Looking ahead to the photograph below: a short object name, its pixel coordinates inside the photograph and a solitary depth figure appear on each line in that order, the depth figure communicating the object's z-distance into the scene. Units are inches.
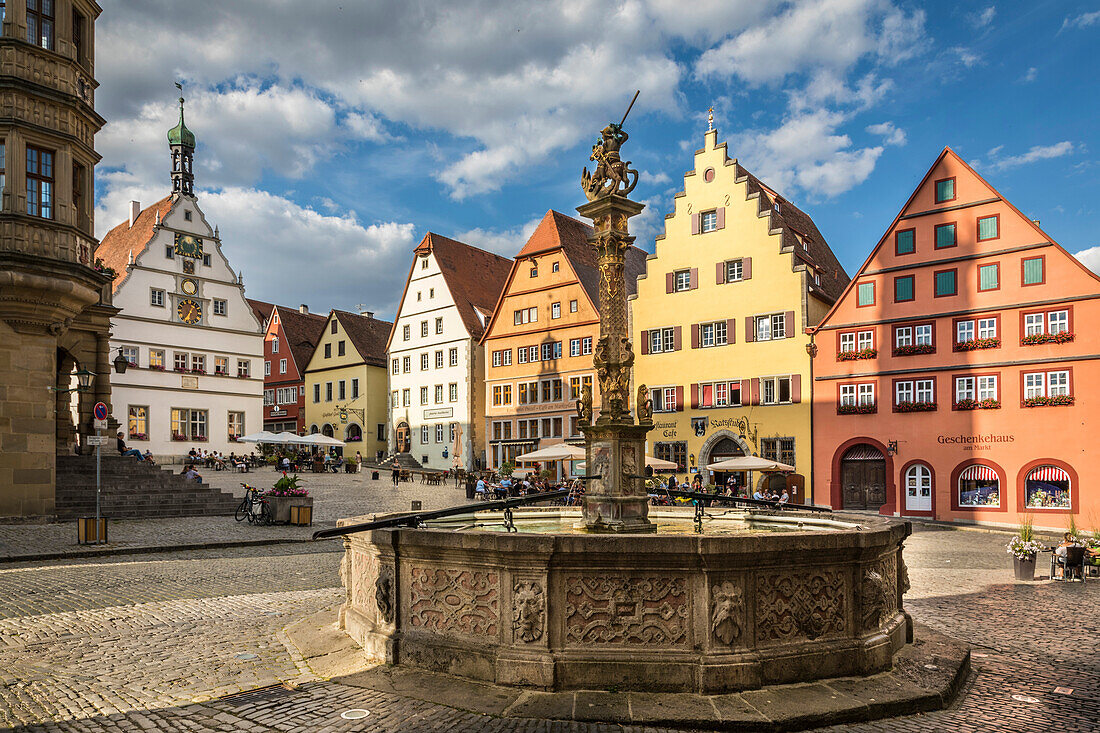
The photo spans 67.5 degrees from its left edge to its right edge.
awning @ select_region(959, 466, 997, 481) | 1175.6
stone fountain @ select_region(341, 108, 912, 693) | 239.0
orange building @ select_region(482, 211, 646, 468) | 1763.0
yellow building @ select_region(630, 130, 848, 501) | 1391.5
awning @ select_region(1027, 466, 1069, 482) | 1107.9
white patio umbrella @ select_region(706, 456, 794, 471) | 1131.3
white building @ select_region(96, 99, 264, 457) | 1801.2
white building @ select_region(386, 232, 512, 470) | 2017.7
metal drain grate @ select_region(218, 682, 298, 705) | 247.9
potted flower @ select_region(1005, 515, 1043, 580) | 544.7
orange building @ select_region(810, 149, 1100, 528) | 1106.7
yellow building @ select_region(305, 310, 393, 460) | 2329.0
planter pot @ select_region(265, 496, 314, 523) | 898.7
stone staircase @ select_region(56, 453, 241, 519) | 922.7
